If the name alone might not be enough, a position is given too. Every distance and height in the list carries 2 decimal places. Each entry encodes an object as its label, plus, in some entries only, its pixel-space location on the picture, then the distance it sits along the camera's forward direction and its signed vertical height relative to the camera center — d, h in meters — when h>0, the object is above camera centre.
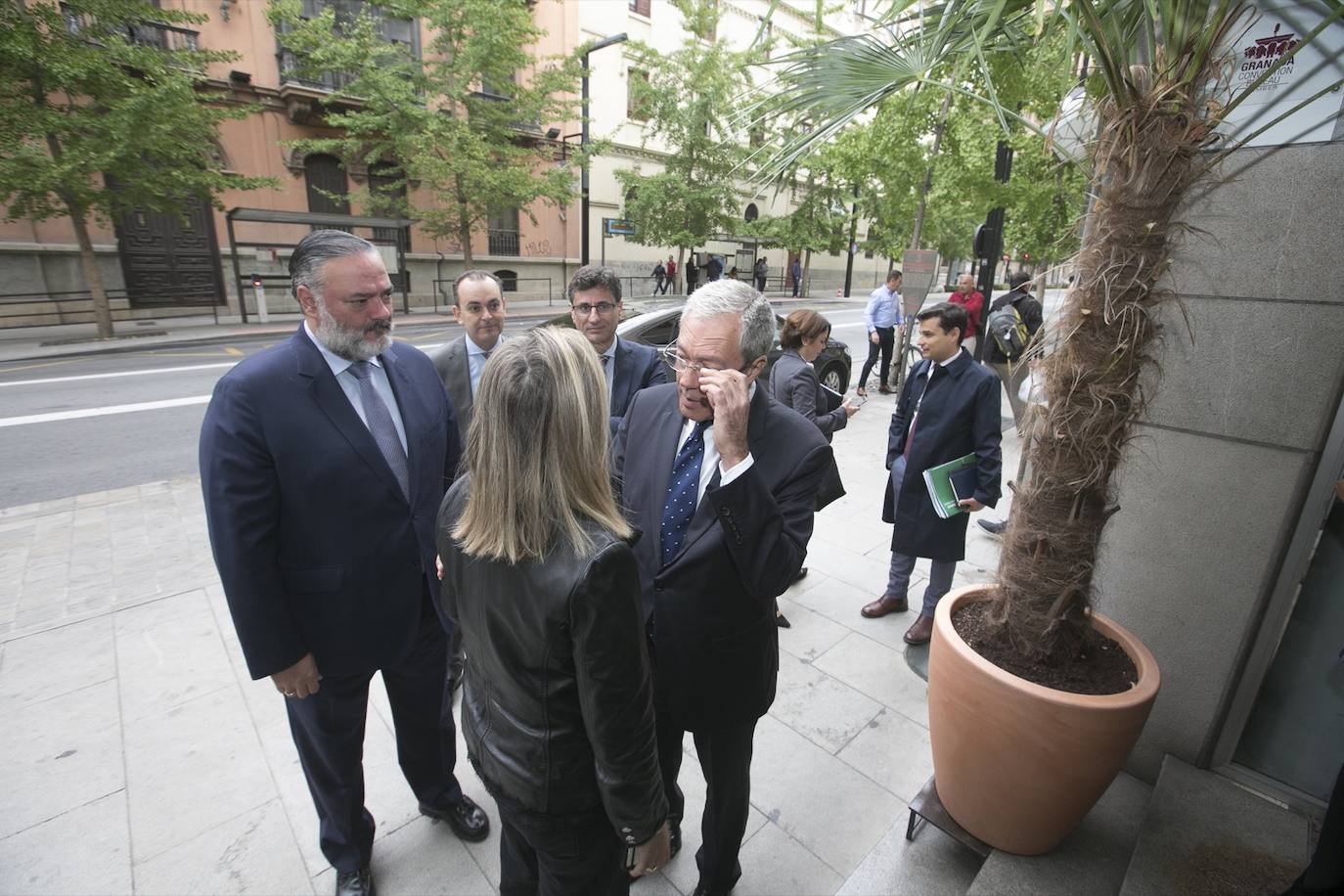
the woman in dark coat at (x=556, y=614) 1.43 -0.79
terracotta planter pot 2.09 -1.52
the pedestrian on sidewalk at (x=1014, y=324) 7.11 -0.62
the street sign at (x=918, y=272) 9.23 -0.17
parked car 7.39 -0.90
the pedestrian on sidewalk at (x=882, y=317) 10.44 -0.91
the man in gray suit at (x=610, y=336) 3.58 -0.50
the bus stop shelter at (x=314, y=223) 15.94 +0.06
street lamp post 22.84 +1.42
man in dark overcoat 3.61 -0.94
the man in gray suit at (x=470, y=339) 3.57 -0.56
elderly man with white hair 1.91 -0.81
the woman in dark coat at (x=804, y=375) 3.92 -0.70
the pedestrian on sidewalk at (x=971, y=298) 9.89 -0.52
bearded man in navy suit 1.91 -0.86
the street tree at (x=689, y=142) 22.22 +3.53
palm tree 1.92 -0.03
